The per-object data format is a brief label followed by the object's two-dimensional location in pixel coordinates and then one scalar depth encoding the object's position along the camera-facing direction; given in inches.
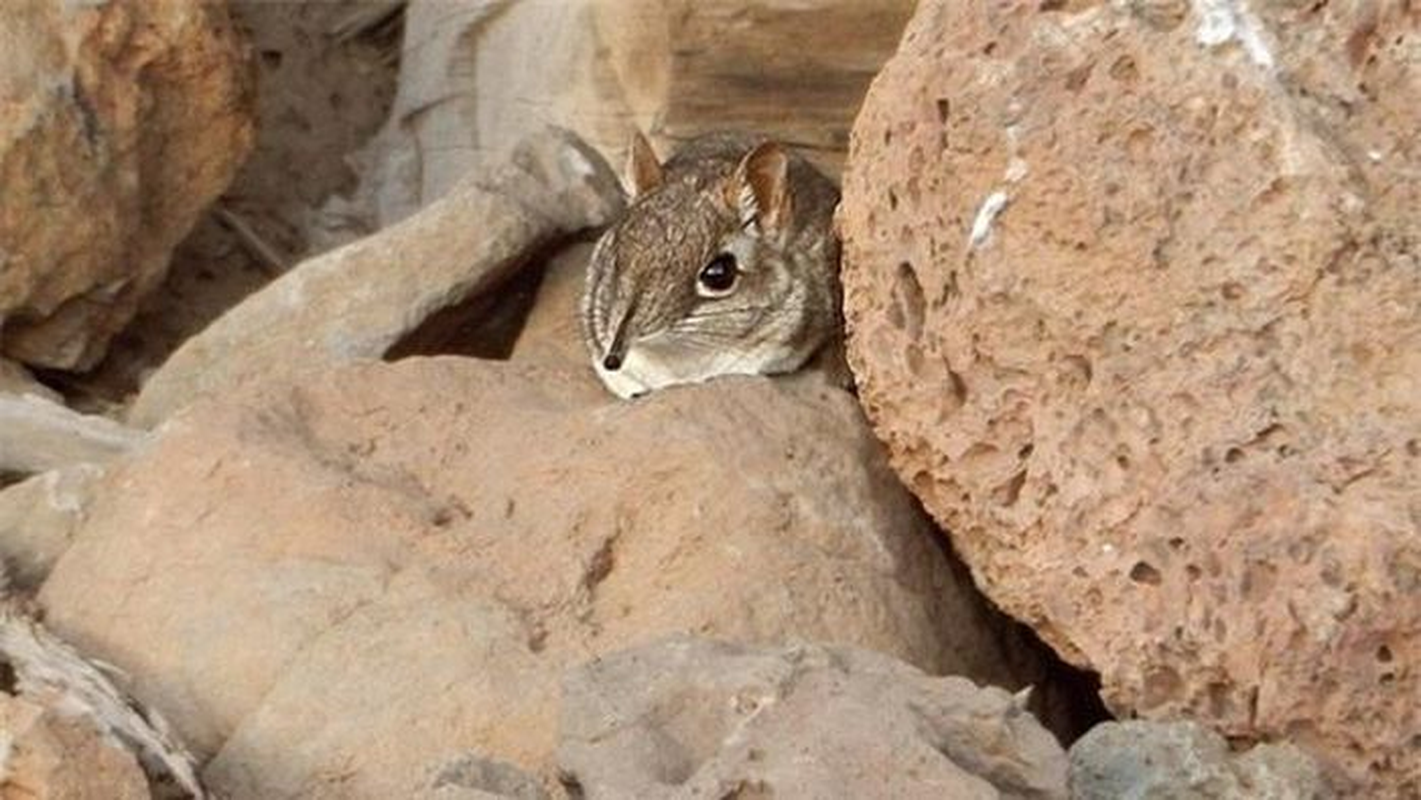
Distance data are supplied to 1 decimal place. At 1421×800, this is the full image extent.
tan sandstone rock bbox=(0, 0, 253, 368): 631.8
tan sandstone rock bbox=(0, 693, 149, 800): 414.9
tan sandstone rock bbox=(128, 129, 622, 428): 605.9
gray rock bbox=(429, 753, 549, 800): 414.3
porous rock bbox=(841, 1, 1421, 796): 452.8
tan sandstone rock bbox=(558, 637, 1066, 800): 404.5
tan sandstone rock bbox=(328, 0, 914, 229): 638.5
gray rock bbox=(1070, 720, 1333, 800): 433.4
